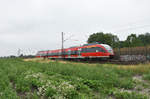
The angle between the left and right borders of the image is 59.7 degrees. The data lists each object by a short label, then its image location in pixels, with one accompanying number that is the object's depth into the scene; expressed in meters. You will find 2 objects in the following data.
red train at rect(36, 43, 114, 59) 19.58
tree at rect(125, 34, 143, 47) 52.03
